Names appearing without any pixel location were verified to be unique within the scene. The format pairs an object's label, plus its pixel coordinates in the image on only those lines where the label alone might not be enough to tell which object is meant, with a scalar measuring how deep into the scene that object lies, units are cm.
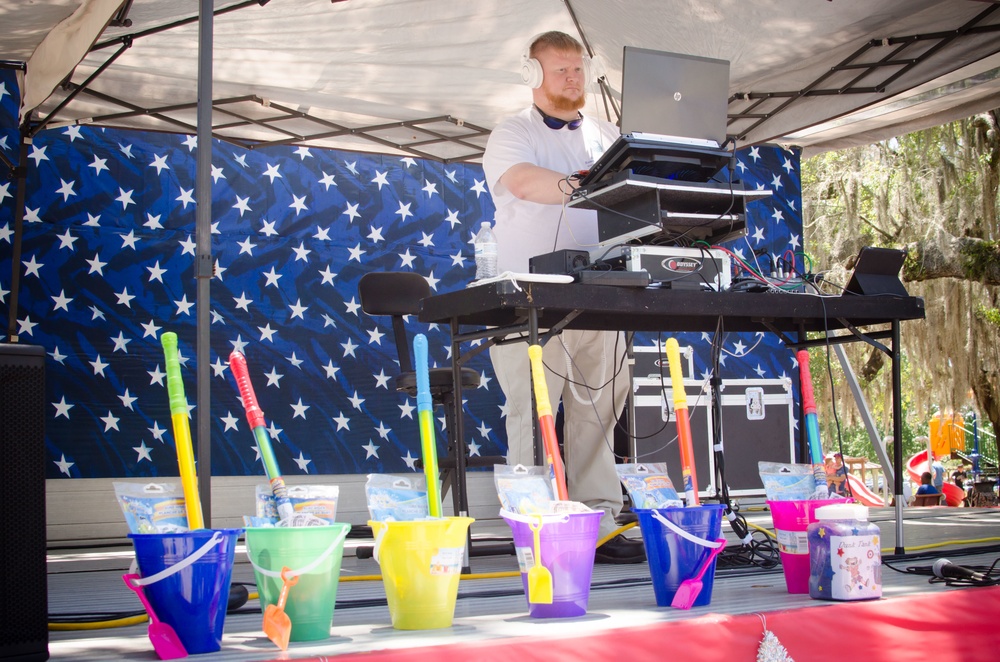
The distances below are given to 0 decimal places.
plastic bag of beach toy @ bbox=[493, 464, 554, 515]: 171
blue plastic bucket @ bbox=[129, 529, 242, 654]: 139
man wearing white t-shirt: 315
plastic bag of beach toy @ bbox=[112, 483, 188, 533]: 143
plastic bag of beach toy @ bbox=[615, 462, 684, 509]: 181
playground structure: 1031
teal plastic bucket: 147
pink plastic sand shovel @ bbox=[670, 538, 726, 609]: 176
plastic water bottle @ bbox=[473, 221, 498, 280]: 273
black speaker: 140
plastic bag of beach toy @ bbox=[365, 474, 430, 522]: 162
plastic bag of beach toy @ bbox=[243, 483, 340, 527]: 154
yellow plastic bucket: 156
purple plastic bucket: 168
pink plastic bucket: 197
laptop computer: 253
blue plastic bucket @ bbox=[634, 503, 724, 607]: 177
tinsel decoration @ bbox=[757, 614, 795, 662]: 161
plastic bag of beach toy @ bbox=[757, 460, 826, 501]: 203
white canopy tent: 421
